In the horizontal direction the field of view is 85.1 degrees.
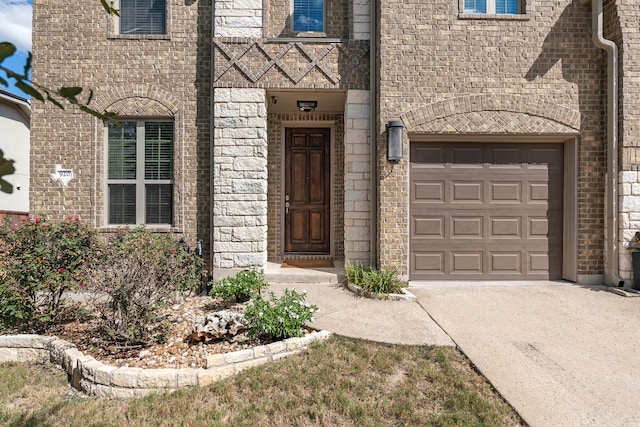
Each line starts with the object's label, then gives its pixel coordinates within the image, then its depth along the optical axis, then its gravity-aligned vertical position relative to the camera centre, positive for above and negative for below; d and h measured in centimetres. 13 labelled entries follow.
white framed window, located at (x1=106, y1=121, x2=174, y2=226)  591 +63
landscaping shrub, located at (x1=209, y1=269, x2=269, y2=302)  455 -100
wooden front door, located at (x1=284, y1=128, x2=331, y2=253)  697 +47
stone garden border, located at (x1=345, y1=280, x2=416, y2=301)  480 -116
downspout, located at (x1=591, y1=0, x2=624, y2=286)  527 +116
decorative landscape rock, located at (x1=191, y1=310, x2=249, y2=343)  340 -114
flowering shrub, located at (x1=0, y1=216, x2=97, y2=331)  365 -64
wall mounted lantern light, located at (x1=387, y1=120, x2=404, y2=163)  528 +111
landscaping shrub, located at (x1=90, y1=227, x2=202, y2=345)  338 -80
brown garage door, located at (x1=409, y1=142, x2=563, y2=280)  567 +9
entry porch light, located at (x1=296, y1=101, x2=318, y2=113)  624 +193
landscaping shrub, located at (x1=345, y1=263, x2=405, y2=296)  498 -100
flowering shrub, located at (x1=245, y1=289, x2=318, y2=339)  333 -104
